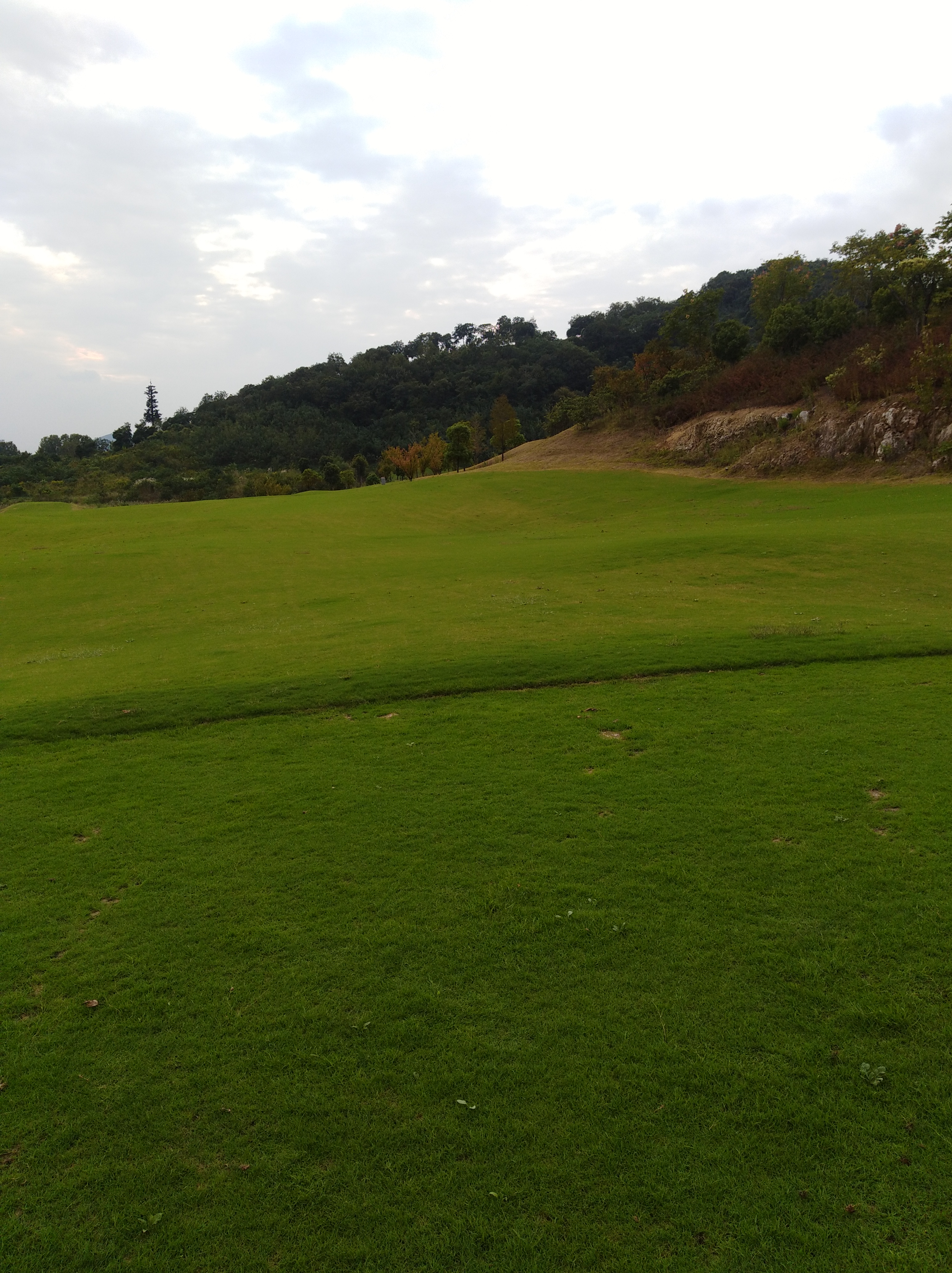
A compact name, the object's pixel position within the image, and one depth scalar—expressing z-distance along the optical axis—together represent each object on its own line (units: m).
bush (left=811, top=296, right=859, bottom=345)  54.72
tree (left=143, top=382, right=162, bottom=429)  154.00
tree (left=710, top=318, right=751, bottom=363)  62.31
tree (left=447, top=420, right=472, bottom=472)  67.31
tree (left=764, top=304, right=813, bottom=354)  56.22
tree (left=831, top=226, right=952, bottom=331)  48.25
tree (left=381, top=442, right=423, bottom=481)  77.75
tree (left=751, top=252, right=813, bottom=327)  66.62
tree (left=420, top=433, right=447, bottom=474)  77.25
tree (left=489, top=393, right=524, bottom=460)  74.19
